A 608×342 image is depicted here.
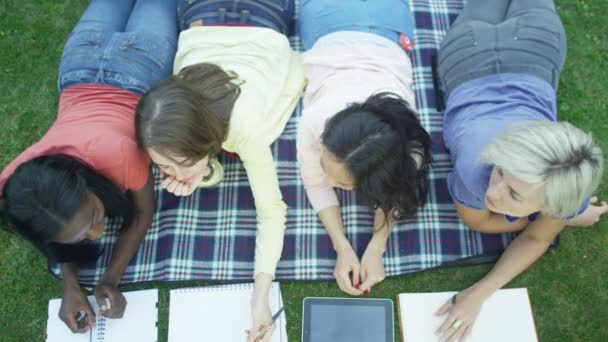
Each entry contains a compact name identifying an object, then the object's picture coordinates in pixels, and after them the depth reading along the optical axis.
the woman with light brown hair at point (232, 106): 1.90
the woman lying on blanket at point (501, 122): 1.72
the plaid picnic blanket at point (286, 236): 2.44
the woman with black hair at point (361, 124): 1.81
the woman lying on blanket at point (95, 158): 1.77
